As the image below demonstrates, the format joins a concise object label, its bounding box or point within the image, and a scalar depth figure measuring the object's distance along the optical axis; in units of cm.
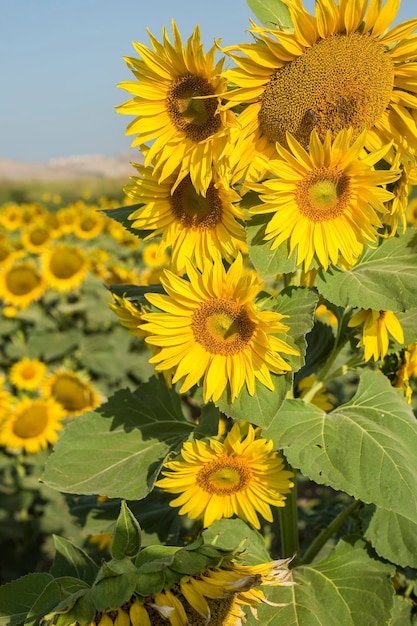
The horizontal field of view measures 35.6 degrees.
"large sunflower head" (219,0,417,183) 123
